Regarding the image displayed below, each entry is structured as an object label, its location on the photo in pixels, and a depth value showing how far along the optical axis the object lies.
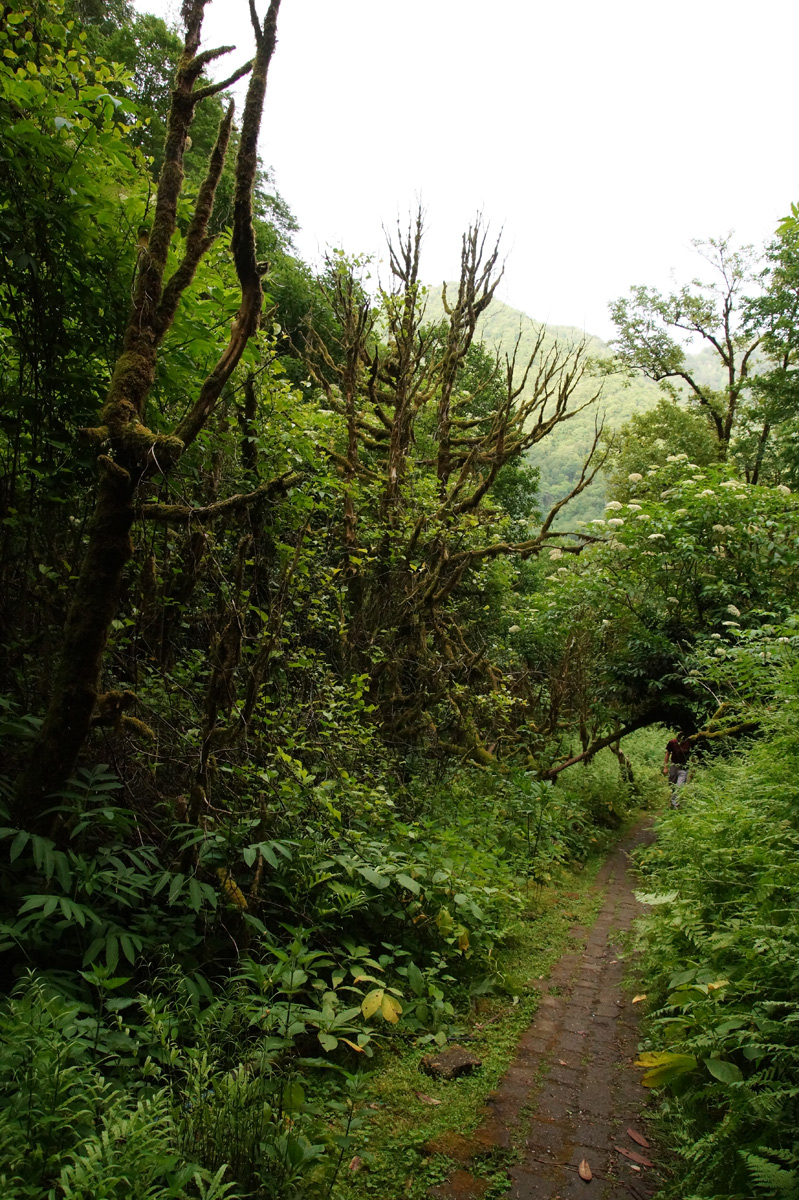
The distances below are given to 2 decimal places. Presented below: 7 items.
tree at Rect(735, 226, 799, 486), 15.09
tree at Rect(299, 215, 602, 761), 7.53
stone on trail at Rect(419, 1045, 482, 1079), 3.32
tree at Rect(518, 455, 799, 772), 8.82
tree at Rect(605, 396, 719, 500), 20.11
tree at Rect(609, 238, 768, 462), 18.94
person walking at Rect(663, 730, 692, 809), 9.12
